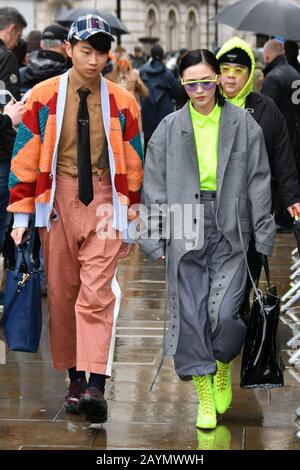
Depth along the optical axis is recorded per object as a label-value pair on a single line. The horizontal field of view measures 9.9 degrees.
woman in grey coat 8.81
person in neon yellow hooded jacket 9.74
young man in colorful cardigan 8.92
